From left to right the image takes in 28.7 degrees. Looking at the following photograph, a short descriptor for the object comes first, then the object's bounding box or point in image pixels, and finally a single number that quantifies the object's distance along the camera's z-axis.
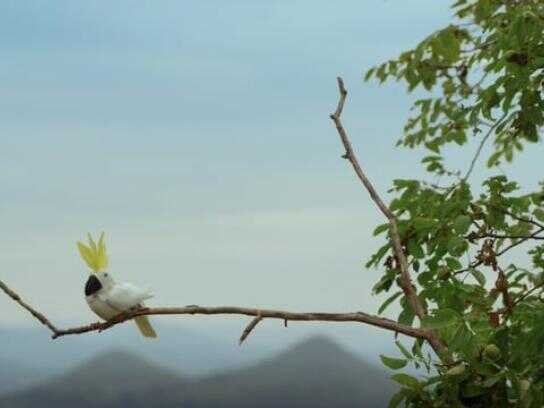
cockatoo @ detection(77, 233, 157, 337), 5.08
